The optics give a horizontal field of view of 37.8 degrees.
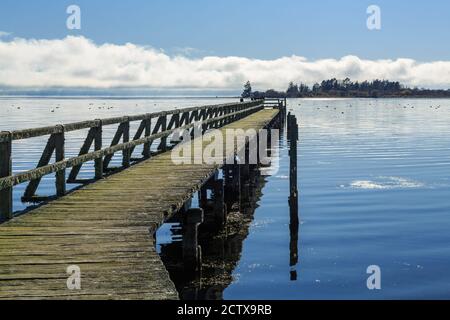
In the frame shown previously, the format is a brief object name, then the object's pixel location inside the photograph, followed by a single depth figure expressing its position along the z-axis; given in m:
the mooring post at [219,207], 16.58
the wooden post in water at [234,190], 20.47
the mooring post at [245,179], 22.06
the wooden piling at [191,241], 11.97
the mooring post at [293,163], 17.55
